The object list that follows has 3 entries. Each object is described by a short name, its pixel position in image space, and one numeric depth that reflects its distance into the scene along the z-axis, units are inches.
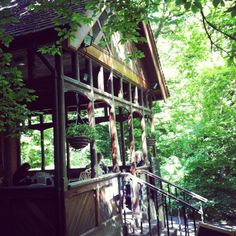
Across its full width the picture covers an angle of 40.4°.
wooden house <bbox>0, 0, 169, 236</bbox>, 222.5
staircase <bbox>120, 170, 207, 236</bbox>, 302.2
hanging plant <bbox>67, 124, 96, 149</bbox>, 242.1
